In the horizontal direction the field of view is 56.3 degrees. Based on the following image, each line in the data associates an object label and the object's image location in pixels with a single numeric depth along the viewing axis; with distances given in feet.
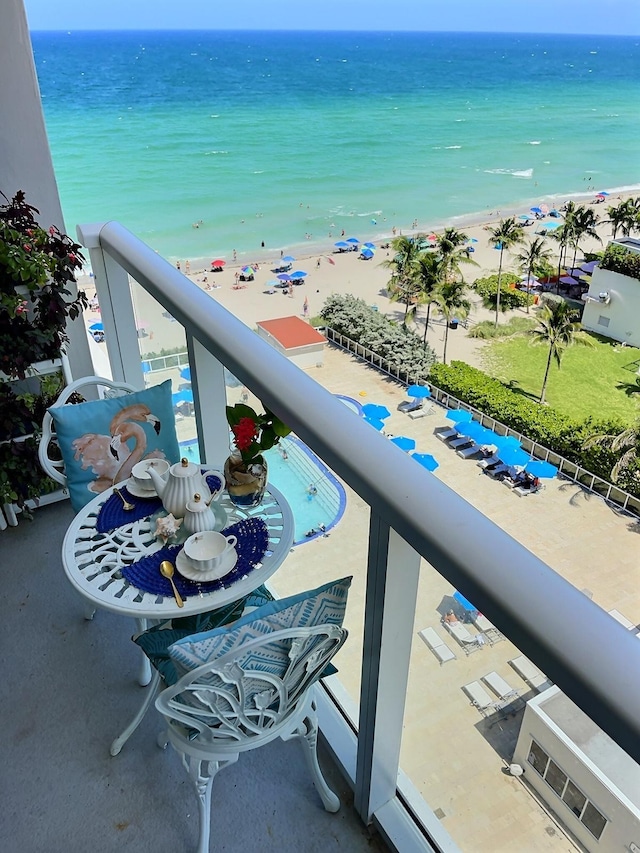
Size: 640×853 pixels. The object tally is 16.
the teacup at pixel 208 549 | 3.56
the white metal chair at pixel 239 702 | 2.57
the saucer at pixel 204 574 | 3.55
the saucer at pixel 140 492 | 4.25
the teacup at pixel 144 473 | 4.29
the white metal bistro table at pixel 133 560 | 3.40
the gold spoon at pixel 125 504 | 4.18
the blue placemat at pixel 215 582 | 3.51
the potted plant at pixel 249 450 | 3.84
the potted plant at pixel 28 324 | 5.87
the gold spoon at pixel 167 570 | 3.57
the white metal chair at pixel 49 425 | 4.82
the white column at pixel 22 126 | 5.79
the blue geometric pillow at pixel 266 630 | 2.50
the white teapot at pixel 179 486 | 3.92
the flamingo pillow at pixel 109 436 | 4.63
